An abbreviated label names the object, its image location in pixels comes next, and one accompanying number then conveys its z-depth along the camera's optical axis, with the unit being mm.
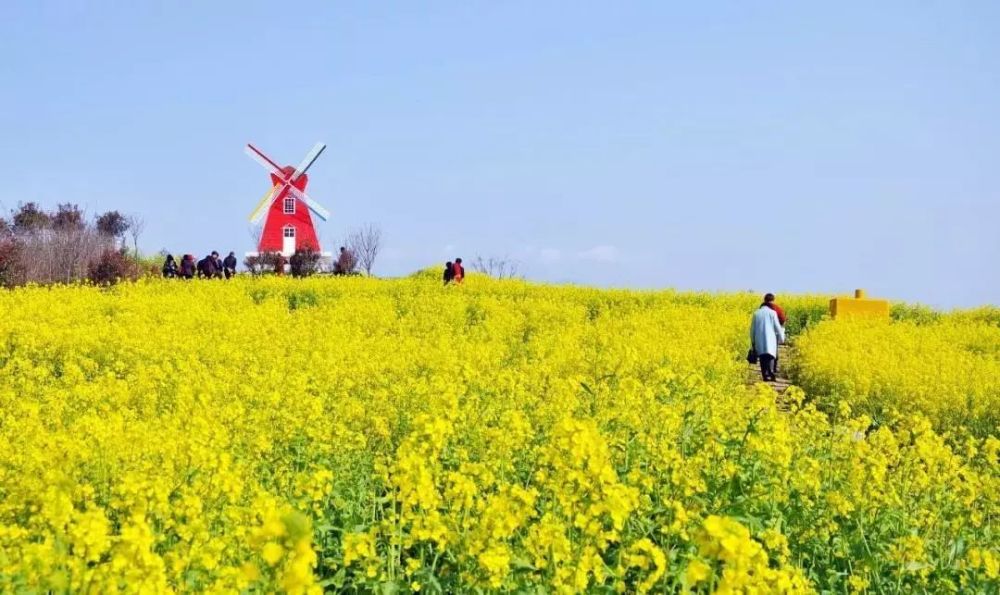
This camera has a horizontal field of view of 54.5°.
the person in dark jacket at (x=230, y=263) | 37525
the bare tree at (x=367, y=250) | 57906
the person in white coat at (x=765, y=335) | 17219
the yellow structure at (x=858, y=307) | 26000
